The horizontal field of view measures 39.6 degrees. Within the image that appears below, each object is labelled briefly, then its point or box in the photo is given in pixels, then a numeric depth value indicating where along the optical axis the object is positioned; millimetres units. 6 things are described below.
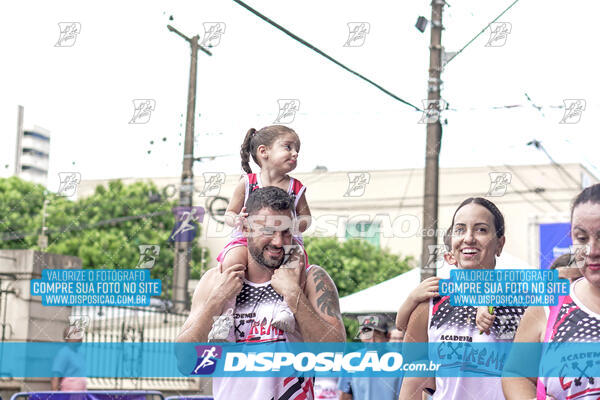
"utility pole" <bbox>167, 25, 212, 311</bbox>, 9799
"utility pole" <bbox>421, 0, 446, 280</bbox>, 8000
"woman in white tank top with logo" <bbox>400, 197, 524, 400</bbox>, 3932
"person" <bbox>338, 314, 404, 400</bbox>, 6867
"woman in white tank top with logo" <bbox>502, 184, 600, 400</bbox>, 2910
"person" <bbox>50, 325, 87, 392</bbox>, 8312
